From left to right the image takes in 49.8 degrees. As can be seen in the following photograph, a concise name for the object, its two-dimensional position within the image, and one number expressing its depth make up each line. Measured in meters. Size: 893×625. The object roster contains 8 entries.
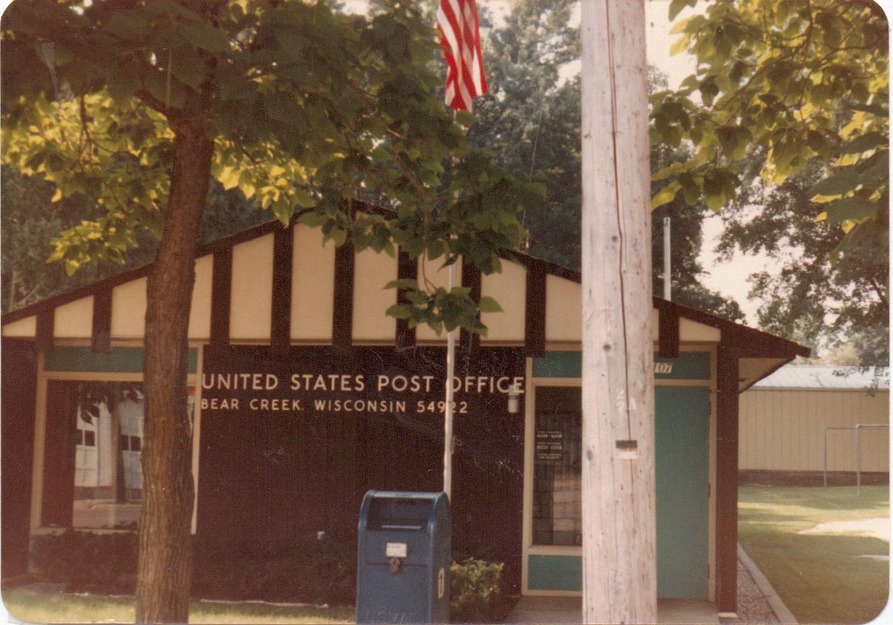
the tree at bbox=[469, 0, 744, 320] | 20.67
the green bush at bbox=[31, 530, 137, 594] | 10.55
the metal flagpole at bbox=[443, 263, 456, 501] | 9.66
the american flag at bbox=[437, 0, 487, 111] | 8.60
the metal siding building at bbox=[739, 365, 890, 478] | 21.17
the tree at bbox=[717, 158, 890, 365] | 17.77
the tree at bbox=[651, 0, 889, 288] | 7.09
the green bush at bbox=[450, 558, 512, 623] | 9.27
